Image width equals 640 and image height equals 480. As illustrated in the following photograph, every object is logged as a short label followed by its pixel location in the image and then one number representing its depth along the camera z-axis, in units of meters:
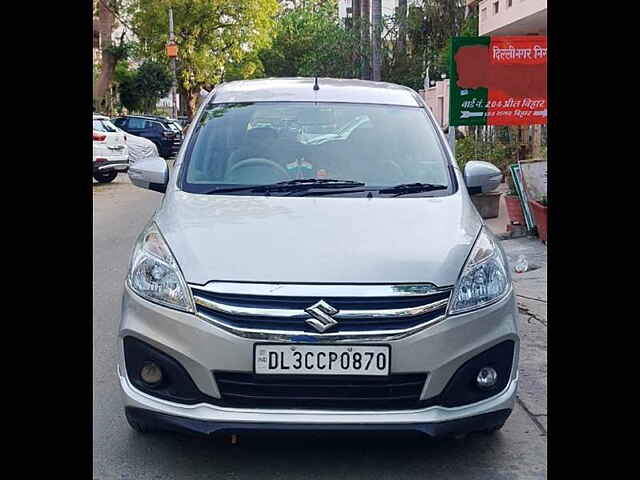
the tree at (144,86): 42.09
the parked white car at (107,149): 19.51
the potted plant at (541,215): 9.67
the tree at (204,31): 43.53
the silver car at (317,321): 3.52
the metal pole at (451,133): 11.42
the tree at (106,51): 35.78
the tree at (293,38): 57.41
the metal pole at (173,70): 39.72
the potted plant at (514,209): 10.81
